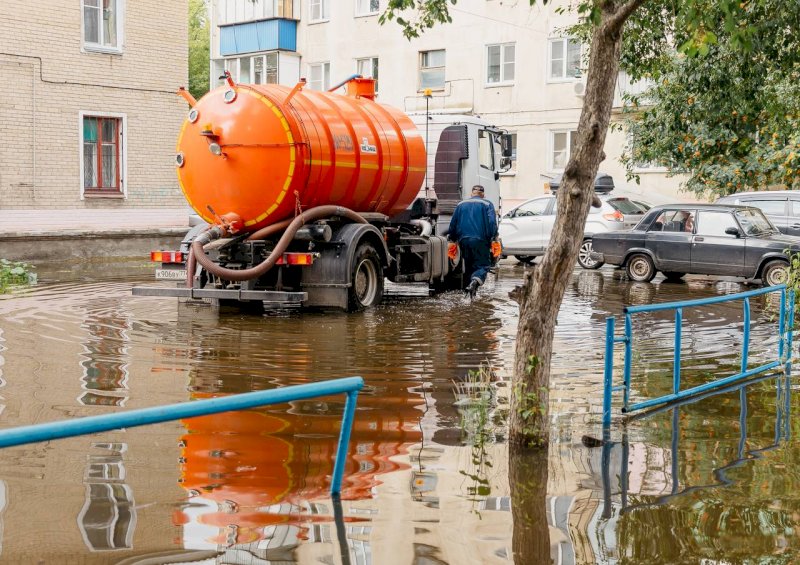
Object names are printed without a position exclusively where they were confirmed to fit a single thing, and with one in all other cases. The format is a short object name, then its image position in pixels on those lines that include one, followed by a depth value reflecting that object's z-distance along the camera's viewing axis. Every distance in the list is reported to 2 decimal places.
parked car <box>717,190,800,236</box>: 22.42
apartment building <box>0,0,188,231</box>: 24.17
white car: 25.03
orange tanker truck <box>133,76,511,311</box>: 14.02
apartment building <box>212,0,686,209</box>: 37.75
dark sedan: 19.70
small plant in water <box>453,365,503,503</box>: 6.46
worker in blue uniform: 17.86
